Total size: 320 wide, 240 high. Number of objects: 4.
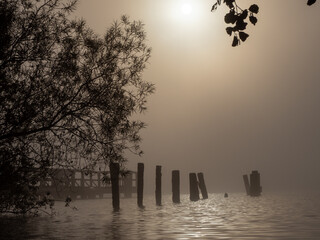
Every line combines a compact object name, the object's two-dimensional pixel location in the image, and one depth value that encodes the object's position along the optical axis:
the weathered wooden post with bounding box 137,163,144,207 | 26.19
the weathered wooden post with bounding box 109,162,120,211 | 23.56
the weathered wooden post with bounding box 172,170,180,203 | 31.27
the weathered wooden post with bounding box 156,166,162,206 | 28.53
